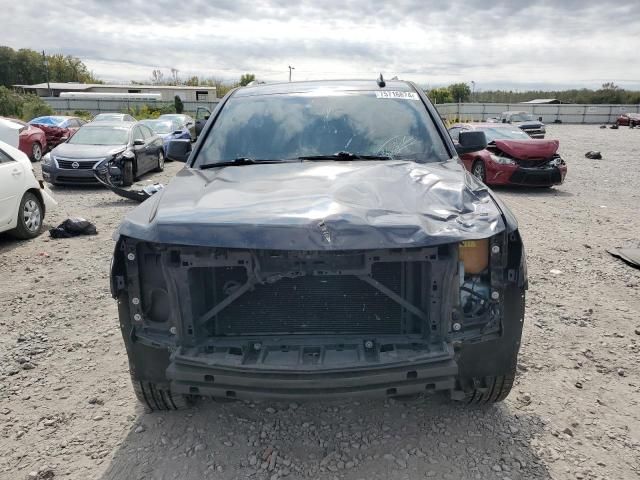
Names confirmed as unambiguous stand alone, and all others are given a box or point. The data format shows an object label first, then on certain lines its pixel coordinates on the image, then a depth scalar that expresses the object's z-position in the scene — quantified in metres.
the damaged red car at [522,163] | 11.25
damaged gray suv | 2.40
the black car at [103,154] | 11.67
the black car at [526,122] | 27.92
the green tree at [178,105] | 40.43
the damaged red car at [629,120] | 40.60
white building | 65.06
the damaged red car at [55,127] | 19.48
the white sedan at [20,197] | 7.01
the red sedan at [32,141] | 16.80
